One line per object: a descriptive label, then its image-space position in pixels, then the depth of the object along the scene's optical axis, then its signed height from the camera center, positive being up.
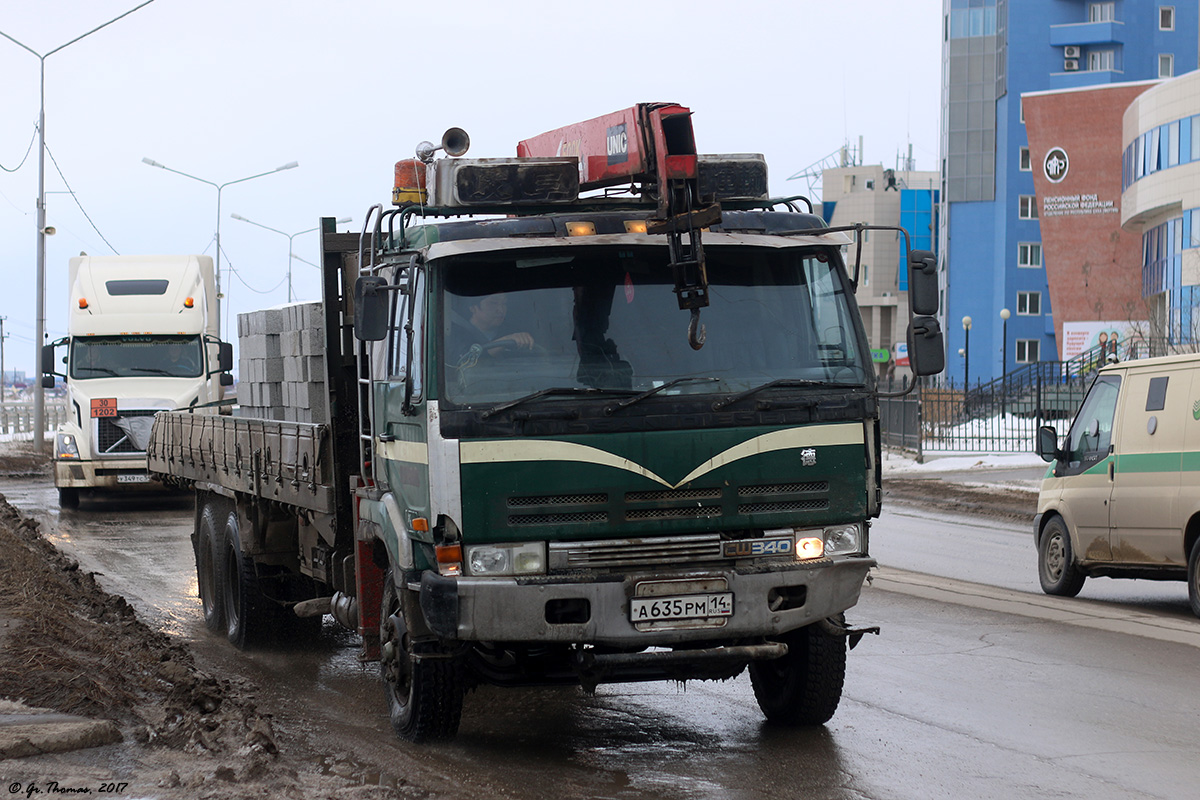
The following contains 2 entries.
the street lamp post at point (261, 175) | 46.59 +7.01
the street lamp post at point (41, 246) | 34.47 +3.46
